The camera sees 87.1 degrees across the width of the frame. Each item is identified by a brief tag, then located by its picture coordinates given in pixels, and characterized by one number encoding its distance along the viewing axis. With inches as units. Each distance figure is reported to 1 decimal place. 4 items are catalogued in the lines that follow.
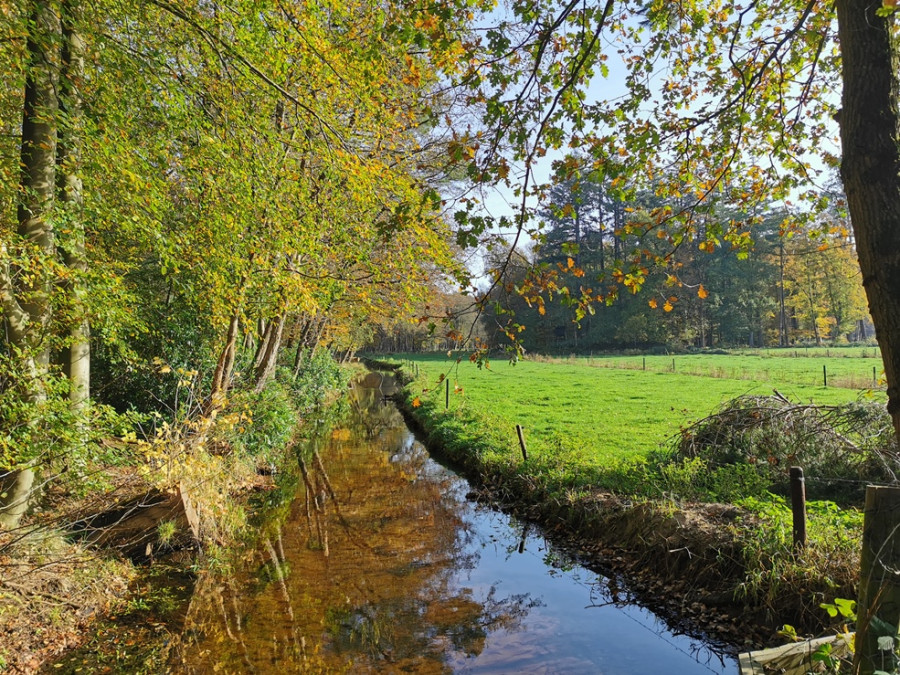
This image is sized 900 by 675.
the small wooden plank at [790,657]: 110.8
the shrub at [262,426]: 411.5
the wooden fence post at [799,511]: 211.9
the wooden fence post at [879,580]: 89.0
